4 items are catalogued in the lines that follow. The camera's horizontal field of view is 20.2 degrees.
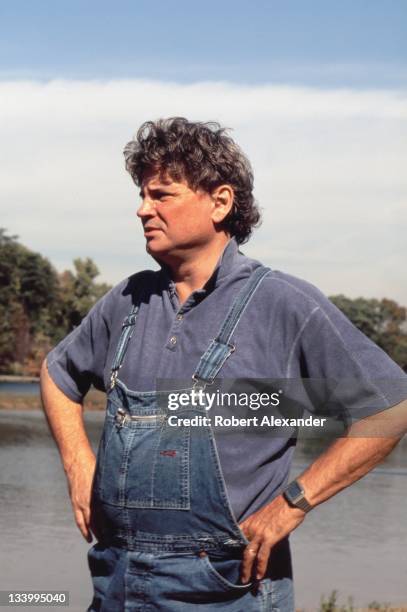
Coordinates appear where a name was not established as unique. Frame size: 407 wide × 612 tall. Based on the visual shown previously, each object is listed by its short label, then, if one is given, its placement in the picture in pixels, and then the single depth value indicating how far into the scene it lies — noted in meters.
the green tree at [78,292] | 70.44
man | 2.95
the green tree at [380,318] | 71.69
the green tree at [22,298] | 65.75
